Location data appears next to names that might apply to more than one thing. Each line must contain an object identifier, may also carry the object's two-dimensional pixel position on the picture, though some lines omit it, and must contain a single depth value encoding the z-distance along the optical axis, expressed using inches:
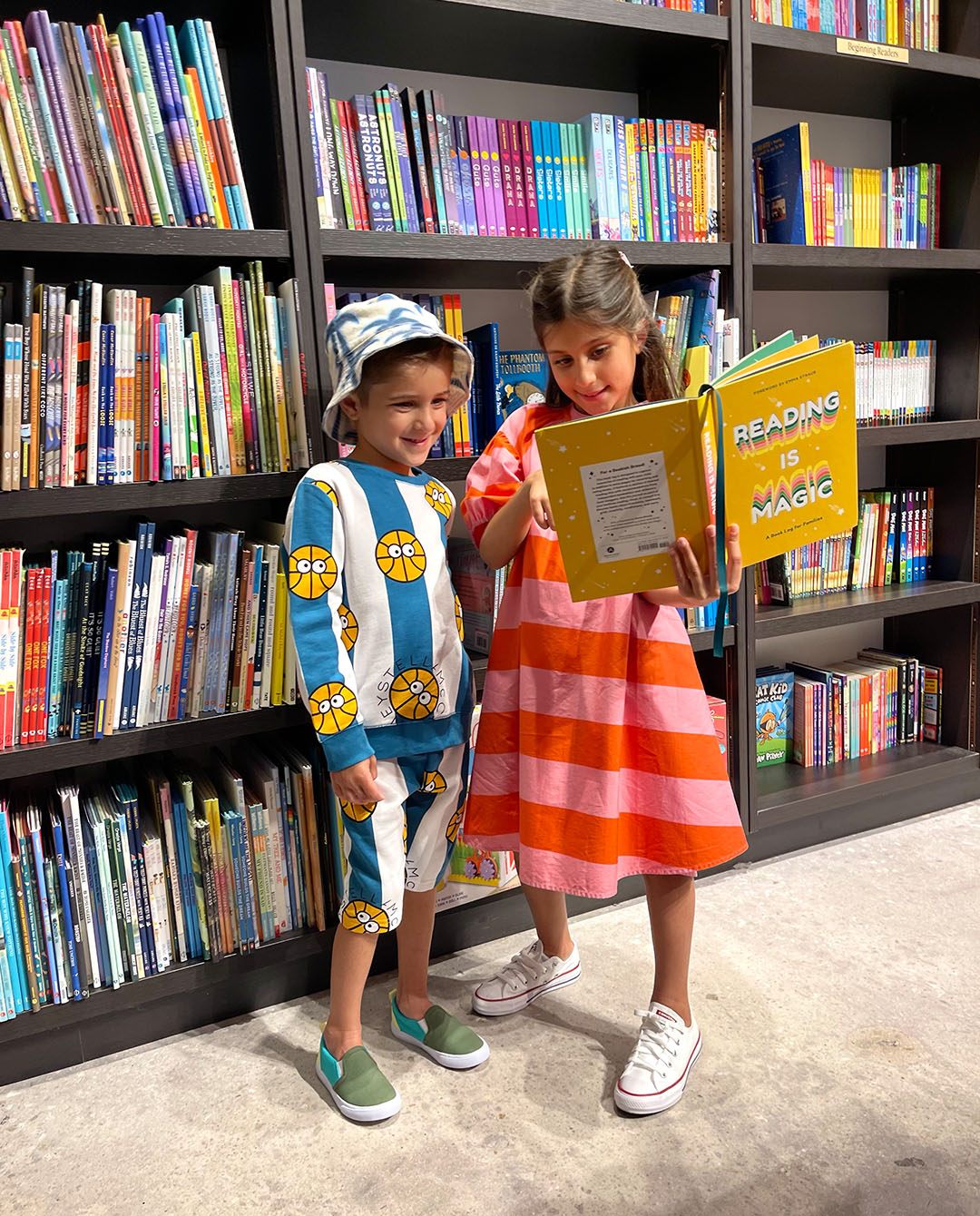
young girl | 55.8
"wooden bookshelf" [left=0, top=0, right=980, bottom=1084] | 61.5
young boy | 54.2
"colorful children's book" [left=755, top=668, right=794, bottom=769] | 94.1
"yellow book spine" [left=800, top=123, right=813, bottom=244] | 82.1
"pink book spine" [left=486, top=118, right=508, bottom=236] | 70.1
